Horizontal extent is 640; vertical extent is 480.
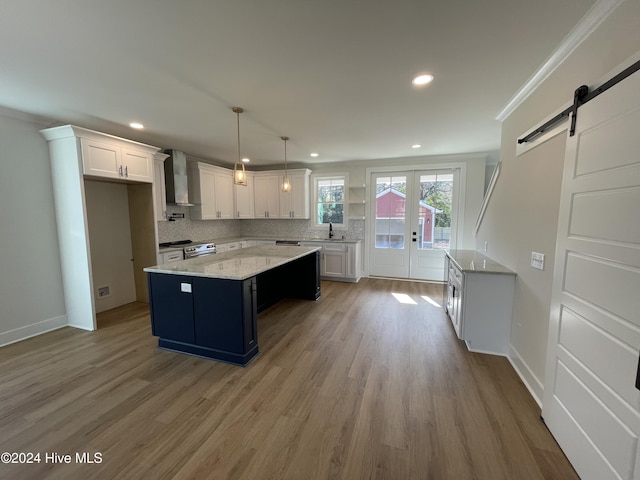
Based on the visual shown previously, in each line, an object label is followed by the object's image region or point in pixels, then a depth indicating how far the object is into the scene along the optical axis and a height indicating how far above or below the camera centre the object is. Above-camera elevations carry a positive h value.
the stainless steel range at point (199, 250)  4.29 -0.59
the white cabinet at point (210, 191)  4.88 +0.50
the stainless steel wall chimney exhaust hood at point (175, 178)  4.32 +0.66
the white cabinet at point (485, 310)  2.54 -0.94
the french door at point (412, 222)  5.11 -0.10
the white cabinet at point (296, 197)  5.63 +0.44
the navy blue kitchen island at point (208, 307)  2.40 -0.90
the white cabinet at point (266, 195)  5.88 +0.50
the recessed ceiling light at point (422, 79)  2.07 +1.15
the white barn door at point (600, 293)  1.13 -0.39
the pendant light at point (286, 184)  3.67 +0.47
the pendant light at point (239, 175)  2.74 +0.46
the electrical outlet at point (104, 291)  3.84 -1.16
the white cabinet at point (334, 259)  5.36 -0.91
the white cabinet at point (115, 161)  3.06 +0.73
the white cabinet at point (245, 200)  5.72 +0.37
